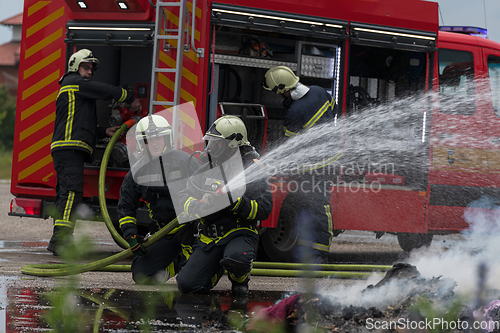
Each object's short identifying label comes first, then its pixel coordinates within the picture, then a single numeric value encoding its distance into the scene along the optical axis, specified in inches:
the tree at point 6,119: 2519.7
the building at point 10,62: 3779.5
